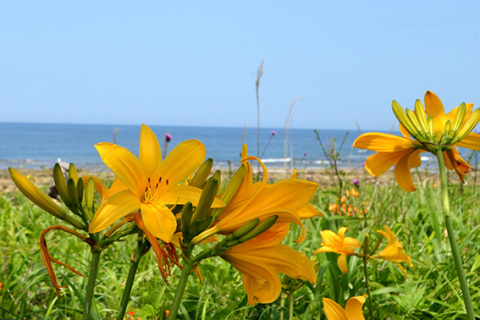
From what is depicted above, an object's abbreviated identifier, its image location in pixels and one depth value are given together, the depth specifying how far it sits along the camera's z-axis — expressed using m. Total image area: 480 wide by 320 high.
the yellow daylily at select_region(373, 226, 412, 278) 1.60
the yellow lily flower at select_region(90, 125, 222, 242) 0.75
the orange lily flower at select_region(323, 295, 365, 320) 0.93
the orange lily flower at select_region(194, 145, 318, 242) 0.77
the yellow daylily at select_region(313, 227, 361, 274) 1.67
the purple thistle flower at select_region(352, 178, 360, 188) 3.65
